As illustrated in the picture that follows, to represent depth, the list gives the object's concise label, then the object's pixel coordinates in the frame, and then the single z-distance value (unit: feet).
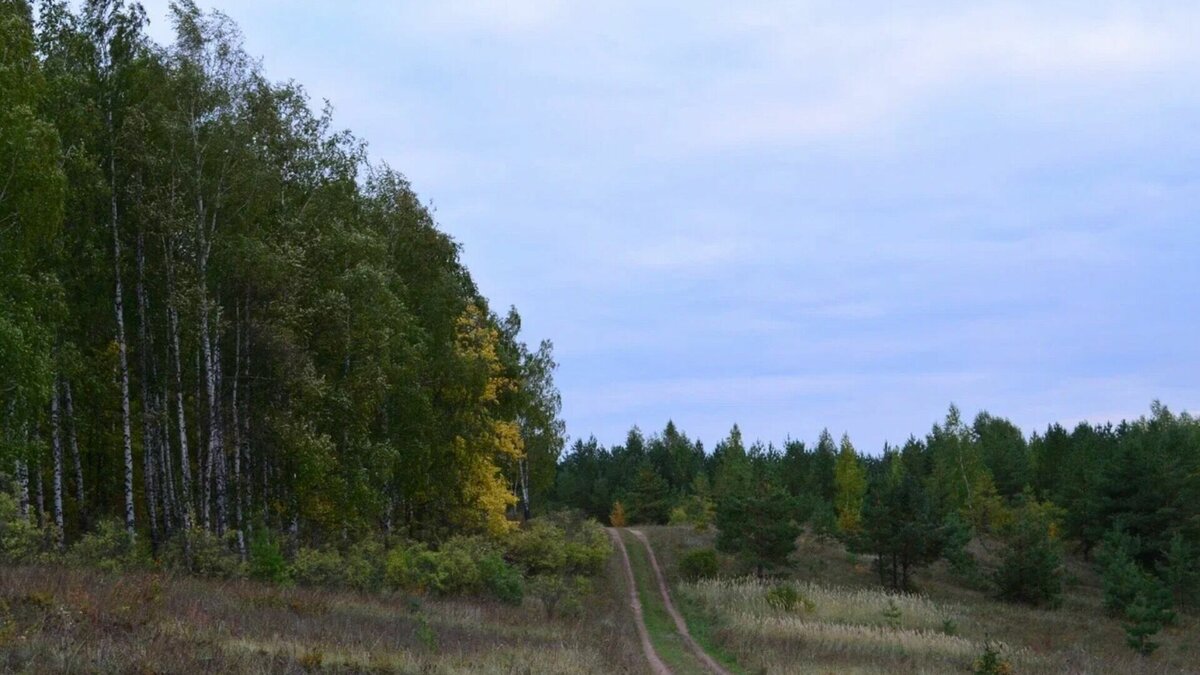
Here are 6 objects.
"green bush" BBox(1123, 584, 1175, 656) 116.88
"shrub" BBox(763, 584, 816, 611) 116.67
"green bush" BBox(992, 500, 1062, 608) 151.53
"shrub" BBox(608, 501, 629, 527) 278.01
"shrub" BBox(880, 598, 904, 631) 109.39
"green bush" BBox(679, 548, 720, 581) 148.56
